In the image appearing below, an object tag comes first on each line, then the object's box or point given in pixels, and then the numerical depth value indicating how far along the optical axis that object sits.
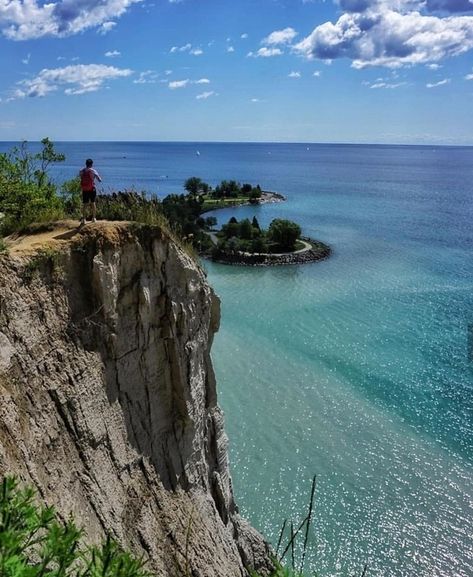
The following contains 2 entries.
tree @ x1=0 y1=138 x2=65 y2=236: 13.92
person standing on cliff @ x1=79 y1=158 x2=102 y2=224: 13.04
